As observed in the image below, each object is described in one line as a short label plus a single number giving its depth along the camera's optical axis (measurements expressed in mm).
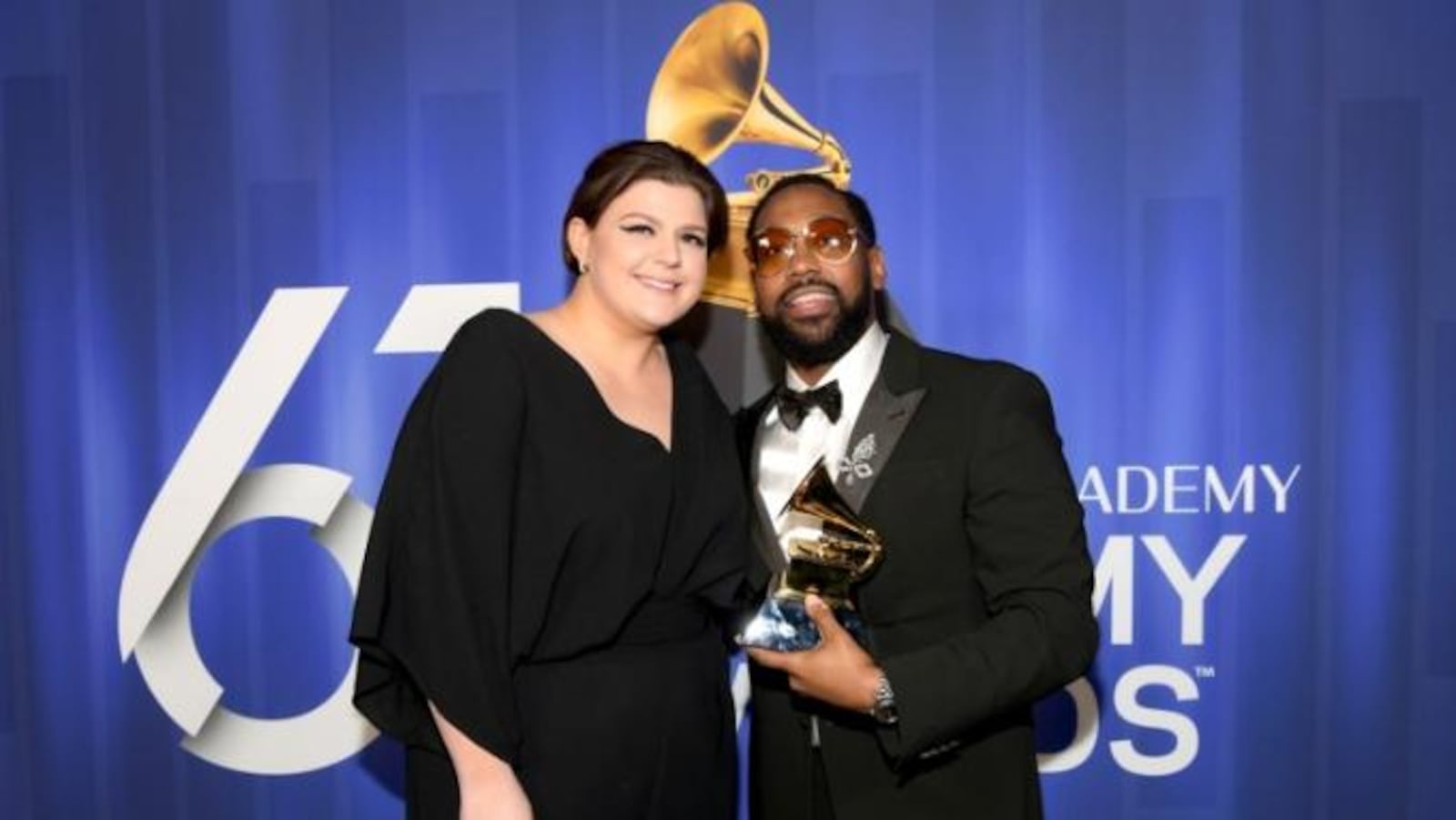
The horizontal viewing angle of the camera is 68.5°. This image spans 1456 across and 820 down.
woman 1685
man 1743
